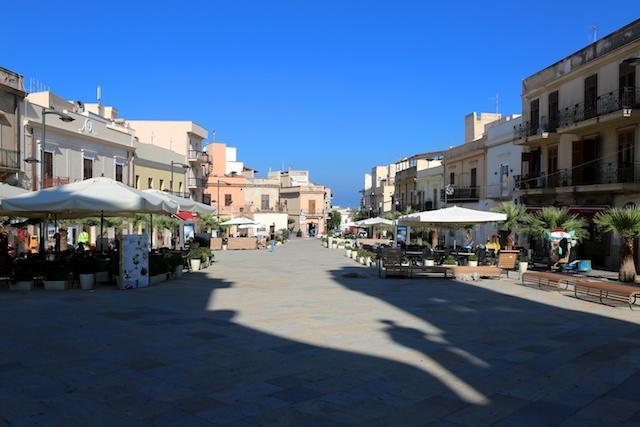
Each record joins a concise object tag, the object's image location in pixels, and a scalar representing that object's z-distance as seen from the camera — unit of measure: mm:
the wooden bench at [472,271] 16312
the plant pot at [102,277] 13362
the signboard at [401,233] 33053
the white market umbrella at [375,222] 34688
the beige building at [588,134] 21781
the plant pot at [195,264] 19281
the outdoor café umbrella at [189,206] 15648
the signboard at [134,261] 12609
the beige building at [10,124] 23703
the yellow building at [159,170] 38156
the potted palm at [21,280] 12359
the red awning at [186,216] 25312
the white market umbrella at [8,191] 13176
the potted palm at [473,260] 19297
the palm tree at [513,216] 22656
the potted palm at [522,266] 18516
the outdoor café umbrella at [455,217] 17281
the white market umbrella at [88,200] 11609
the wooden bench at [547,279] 13750
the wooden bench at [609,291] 11031
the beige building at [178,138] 50656
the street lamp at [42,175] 25588
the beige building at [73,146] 25719
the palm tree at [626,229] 15680
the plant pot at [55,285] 12414
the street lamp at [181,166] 41031
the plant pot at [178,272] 16078
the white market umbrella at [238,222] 41762
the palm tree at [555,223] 19766
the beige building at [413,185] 50569
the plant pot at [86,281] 12492
